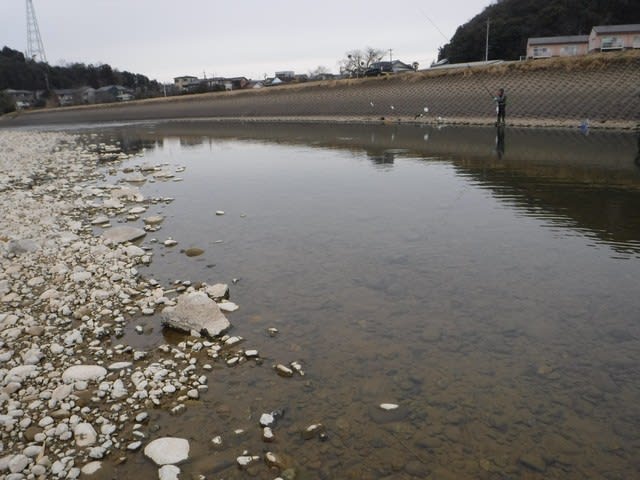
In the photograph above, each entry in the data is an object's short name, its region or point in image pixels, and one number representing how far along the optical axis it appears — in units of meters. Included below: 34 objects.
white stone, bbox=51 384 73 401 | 4.29
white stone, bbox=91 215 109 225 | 10.59
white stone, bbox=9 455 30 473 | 3.44
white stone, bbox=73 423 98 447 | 3.75
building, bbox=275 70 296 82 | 116.29
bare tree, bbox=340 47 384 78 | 101.88
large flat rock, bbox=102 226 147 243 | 9.09
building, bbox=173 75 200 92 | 139.26
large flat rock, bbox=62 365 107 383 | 4.59
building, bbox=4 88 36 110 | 108.49
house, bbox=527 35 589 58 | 65.69
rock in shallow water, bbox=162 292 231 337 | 5.57
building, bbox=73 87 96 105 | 110.56
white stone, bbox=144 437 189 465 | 3.62
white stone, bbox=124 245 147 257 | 8.20
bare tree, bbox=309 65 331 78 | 117.06
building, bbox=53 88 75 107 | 114.94
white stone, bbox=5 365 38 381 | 4.59
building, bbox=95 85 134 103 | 111.90
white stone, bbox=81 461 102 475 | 3.48
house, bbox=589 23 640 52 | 58.06
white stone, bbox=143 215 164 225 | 10.71
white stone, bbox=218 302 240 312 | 6.20
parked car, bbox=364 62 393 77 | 59.62
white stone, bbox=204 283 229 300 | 6.57
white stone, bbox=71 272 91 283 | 7.00
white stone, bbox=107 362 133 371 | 4.84
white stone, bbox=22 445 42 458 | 3.59
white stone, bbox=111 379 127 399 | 4.37
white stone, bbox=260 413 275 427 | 4.04
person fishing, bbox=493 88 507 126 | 31.64
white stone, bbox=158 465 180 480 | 3.44
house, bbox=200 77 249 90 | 113.34
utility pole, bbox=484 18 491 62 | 69.80
